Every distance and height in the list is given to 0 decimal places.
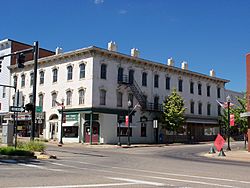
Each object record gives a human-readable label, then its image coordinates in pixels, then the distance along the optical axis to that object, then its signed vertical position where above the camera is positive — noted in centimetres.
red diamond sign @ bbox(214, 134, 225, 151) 2491 -96
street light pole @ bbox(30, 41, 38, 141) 2024 +202
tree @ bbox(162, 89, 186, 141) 4472 +189
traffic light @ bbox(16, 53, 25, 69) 1903 +358
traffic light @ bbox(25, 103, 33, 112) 2028 +113
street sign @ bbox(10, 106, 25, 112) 1921 +98
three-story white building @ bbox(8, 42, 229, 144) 3978 +442
